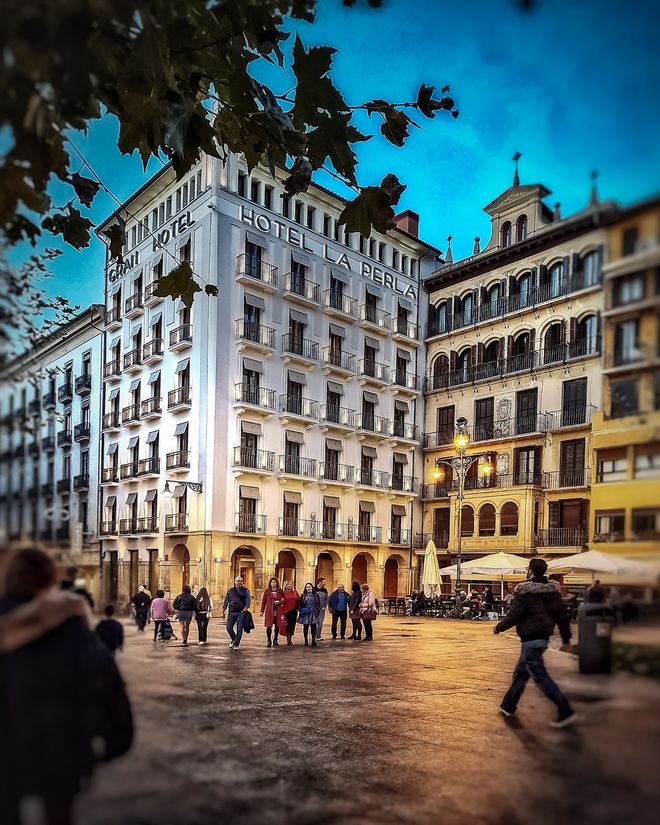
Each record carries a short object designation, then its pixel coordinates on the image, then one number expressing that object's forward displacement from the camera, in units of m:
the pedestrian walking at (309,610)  12.88
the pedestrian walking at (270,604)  12.25
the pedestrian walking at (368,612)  12.07
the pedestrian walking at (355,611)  12.28
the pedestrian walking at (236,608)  7.83
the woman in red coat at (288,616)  12.40
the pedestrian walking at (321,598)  13.66
